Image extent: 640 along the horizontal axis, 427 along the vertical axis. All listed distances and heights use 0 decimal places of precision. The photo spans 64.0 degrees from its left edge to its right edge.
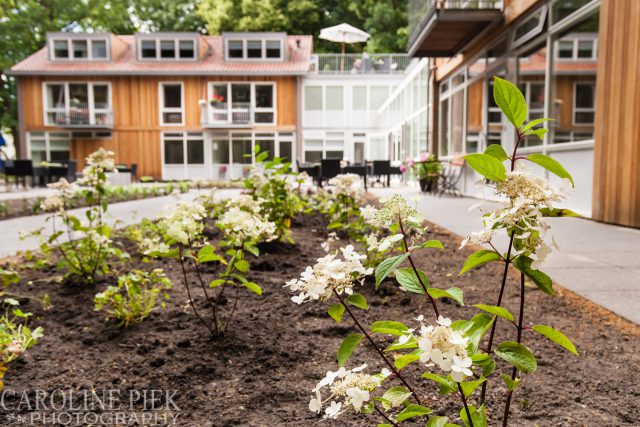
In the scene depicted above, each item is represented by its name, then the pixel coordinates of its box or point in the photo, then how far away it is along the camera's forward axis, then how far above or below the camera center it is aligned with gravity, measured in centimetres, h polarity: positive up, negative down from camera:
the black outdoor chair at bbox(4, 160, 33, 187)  1309 -10
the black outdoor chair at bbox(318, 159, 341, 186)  1229 -4
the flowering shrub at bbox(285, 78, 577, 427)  69 -18
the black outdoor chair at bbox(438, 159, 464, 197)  983 -28
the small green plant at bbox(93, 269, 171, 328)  193 -53
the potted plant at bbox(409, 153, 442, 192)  1043 -15
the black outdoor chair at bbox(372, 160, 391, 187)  1438 -7
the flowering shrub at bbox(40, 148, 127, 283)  241 -29
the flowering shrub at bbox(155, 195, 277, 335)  167 -23
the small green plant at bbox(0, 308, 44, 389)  148 -54
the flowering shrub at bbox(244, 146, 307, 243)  334 -16
